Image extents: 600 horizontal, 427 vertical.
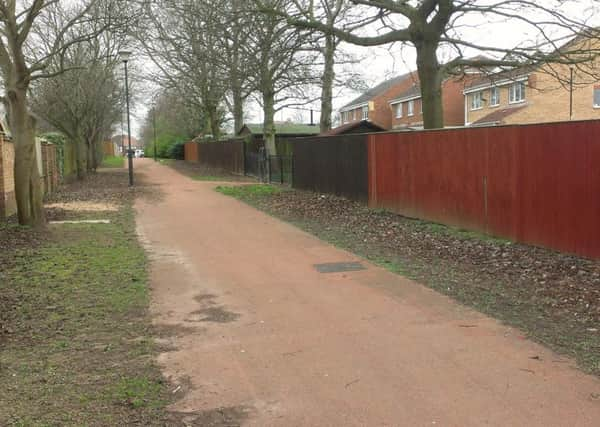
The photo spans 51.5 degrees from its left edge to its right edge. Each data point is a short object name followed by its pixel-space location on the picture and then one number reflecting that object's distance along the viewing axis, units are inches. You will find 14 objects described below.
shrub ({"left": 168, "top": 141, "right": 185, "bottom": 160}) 2682.1
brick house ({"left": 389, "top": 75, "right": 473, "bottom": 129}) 2043.6
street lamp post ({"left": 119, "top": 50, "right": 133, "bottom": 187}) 885.8
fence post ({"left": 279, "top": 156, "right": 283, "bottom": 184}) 1001.5
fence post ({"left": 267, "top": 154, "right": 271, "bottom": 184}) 1071.1
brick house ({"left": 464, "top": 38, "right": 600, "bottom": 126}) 1422.2
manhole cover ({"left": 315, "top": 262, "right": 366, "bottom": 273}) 337.1
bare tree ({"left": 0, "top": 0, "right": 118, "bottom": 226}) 446.0
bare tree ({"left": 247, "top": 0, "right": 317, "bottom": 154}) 601.3
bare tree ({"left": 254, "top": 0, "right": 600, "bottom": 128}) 530.0
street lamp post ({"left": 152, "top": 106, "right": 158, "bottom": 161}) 3109.3
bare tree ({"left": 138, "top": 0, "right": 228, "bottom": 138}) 610.7
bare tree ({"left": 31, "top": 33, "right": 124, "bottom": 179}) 1053.8
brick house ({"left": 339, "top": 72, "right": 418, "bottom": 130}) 2378.2
